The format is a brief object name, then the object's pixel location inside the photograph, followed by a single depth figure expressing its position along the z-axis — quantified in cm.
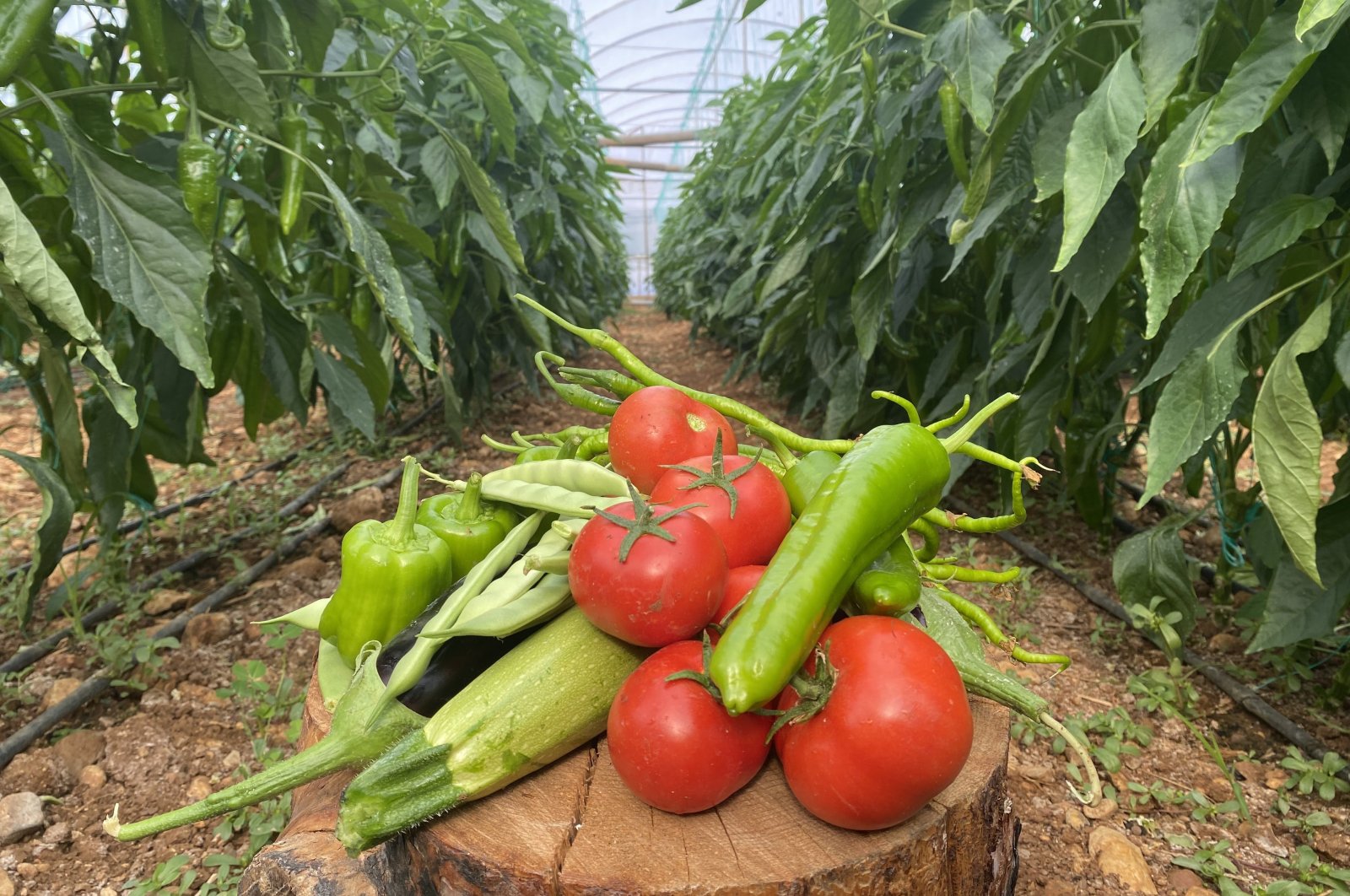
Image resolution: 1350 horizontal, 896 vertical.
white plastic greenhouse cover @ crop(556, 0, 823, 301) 1906
